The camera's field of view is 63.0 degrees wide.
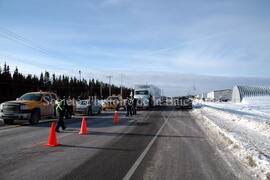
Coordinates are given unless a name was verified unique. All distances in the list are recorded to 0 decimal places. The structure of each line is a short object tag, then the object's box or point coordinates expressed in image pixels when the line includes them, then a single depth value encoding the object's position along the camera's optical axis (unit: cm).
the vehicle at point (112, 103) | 3181
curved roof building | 7050
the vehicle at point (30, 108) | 1380
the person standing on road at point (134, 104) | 2339
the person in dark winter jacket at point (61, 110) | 1146
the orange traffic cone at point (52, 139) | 812
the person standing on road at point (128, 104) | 2167
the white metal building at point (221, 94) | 12412
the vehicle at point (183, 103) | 3653
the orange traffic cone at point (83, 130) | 1099
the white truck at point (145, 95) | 3406
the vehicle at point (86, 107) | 2250
